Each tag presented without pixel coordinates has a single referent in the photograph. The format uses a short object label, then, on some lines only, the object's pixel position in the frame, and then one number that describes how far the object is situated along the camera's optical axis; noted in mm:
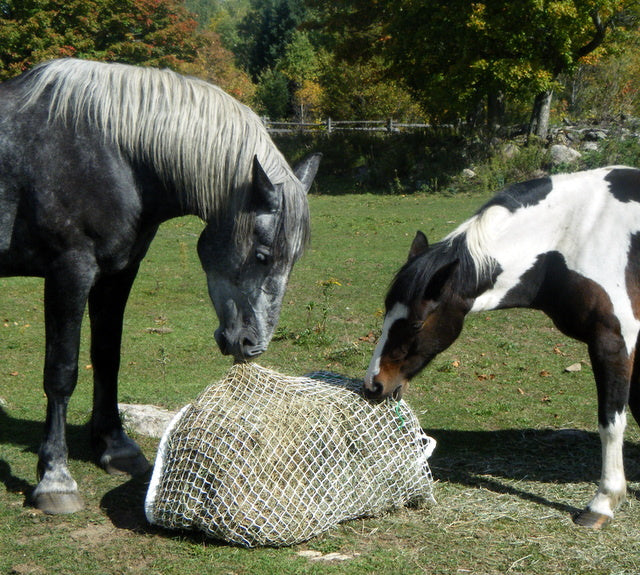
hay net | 3770
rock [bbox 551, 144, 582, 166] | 22077
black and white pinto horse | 4070
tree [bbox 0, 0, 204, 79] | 26812
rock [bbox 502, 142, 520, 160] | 22438
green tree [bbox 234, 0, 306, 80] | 53594
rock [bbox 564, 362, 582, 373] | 7297
